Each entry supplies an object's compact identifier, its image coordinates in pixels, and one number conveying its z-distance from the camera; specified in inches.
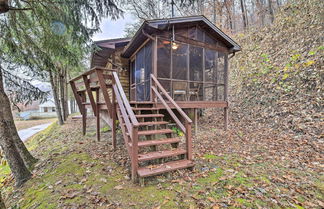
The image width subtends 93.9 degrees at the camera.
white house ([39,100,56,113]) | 1553.8
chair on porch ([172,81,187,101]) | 252.7
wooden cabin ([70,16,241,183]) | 129.5
